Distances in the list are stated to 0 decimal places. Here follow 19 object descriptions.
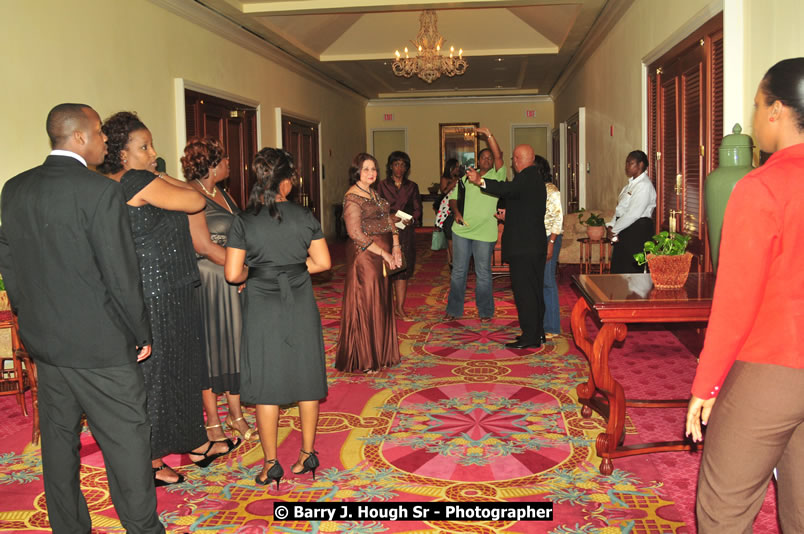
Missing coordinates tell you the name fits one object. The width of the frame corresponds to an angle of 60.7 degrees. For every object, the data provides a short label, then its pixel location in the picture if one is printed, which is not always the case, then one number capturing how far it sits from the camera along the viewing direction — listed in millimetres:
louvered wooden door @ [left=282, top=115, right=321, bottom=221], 11984
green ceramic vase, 3191
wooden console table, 3129
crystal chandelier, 10555
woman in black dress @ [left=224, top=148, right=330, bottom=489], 3125
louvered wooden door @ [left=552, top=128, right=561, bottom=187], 16031
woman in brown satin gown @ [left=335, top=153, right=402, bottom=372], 4957
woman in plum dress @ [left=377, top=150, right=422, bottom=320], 6980
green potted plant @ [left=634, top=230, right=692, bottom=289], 3406
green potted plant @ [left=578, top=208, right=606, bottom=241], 7793
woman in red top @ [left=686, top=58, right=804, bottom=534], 1660
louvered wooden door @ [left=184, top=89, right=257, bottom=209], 8133
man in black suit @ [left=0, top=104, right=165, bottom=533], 2281
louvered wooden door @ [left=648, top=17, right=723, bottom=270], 5203
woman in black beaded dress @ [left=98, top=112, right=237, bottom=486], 2967
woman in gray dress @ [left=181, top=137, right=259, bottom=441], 3576
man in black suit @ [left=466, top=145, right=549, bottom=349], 5445
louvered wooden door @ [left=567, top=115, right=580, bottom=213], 12766
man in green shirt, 6469
